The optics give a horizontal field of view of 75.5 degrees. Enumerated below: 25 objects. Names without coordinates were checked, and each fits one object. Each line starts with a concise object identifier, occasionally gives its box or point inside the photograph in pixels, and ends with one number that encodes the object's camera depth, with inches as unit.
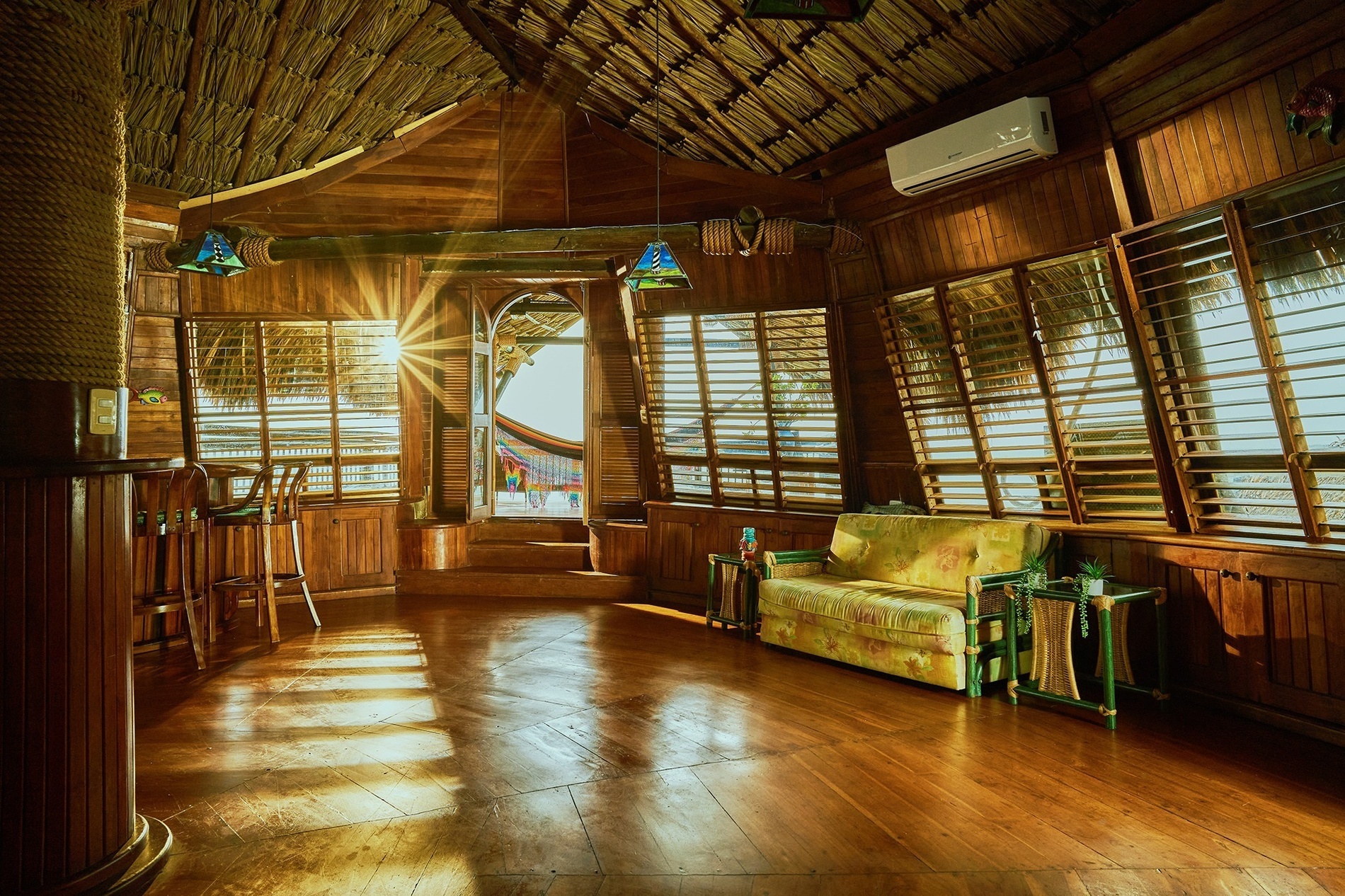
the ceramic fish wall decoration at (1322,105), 131.6
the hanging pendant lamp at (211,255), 237.1
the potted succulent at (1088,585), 167.2
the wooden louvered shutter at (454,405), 336.5
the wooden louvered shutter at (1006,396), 205.0
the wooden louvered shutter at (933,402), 225.0
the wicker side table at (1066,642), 161.2
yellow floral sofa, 181.9
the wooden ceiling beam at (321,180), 294.7
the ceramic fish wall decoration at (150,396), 280.2
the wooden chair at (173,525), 202.8
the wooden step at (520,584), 305.6
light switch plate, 101.8
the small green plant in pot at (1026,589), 180.2
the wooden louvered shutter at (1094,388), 186.2
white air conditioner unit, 177.5
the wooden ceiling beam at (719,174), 252.8
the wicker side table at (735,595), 242.1
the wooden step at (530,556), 324.5
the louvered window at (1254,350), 147.9
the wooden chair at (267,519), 225.0
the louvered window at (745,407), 261.1
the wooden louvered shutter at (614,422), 331.0
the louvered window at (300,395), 298.5
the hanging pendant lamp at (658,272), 218.2
